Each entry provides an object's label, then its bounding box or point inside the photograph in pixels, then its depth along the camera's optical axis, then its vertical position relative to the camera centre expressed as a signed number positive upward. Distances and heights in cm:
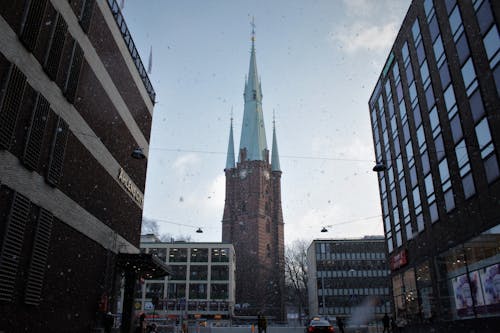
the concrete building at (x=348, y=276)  8656 +810
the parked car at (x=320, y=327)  2623 -57
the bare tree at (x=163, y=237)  9894 +1985
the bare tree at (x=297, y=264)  9694 +1167
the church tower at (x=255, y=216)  9325 +2365
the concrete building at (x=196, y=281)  8231 +701
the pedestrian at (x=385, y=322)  2785 -32
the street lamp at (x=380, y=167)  2239 +747
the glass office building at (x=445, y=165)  1989 +841
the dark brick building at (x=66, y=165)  1370 +599
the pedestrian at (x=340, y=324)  2967 -46
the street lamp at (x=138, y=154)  2036 +745
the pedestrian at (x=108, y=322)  1973 -14
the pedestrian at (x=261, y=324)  2739 -38
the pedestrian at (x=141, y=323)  2264 -25
